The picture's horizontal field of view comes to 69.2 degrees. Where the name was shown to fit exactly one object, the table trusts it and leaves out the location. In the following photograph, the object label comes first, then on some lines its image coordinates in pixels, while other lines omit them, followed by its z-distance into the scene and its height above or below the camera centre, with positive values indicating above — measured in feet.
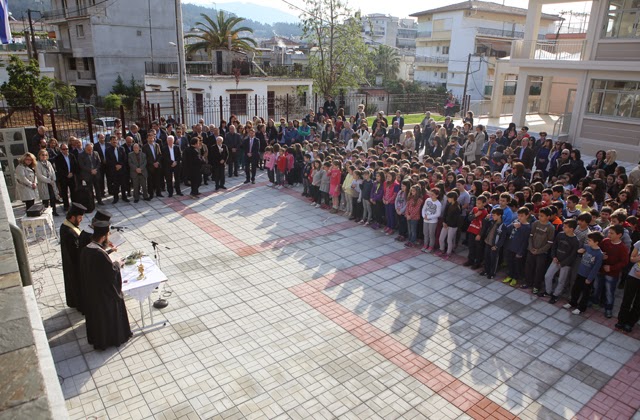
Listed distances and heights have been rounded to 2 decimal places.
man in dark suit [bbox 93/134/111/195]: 41.22 -6.73
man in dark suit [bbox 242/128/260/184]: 49.96 -8.15
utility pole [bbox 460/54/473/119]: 87.63 -4.13
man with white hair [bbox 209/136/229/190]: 47.60 -8.27
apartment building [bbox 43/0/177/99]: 129.29 +9.52
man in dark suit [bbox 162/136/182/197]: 43.96 -8.17
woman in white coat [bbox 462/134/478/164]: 49.49 -6.93
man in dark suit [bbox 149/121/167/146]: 44.90 -5.86
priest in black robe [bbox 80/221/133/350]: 20.72 -9.90
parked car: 75.56 -8.71
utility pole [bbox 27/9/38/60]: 120.37 +6.35
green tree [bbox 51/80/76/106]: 93.19 -4.46
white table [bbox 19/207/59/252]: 32.27 -10.42
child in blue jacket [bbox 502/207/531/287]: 28.30 -9.64
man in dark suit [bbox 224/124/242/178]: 50.60 -6.97
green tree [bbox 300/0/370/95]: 82.99 +5.65
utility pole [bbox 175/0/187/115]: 57.21 +2.39
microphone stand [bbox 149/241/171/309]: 26.40 -12.67
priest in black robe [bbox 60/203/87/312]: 23.20 -9.21
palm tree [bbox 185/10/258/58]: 114.25 +9.20
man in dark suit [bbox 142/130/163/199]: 42.78 -7.80
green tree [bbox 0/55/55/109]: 76.48 -2.77
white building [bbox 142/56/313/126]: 92.02 -2.69
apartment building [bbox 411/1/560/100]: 160.04 +15.95
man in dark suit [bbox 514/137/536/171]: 45.44 -6.64
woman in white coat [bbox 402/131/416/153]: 53.16 -6.78
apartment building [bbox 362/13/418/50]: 354.08 +40.63
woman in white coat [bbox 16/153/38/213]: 35.65 -8.18
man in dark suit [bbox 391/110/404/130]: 59.96 -4.85
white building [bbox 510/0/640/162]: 61.00 +2.04
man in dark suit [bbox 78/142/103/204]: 39.42 -7.76
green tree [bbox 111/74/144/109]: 126.92 -4.37
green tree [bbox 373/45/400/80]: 200.84 +7.73
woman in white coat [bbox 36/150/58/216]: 37.09 -8.49
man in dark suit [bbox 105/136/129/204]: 41.39 -8.19
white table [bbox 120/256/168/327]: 22.26 -9.86
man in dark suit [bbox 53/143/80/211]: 38.73 -8.16
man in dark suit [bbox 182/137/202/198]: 44.83 -8.46
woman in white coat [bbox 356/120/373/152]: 55.26 -6.89
